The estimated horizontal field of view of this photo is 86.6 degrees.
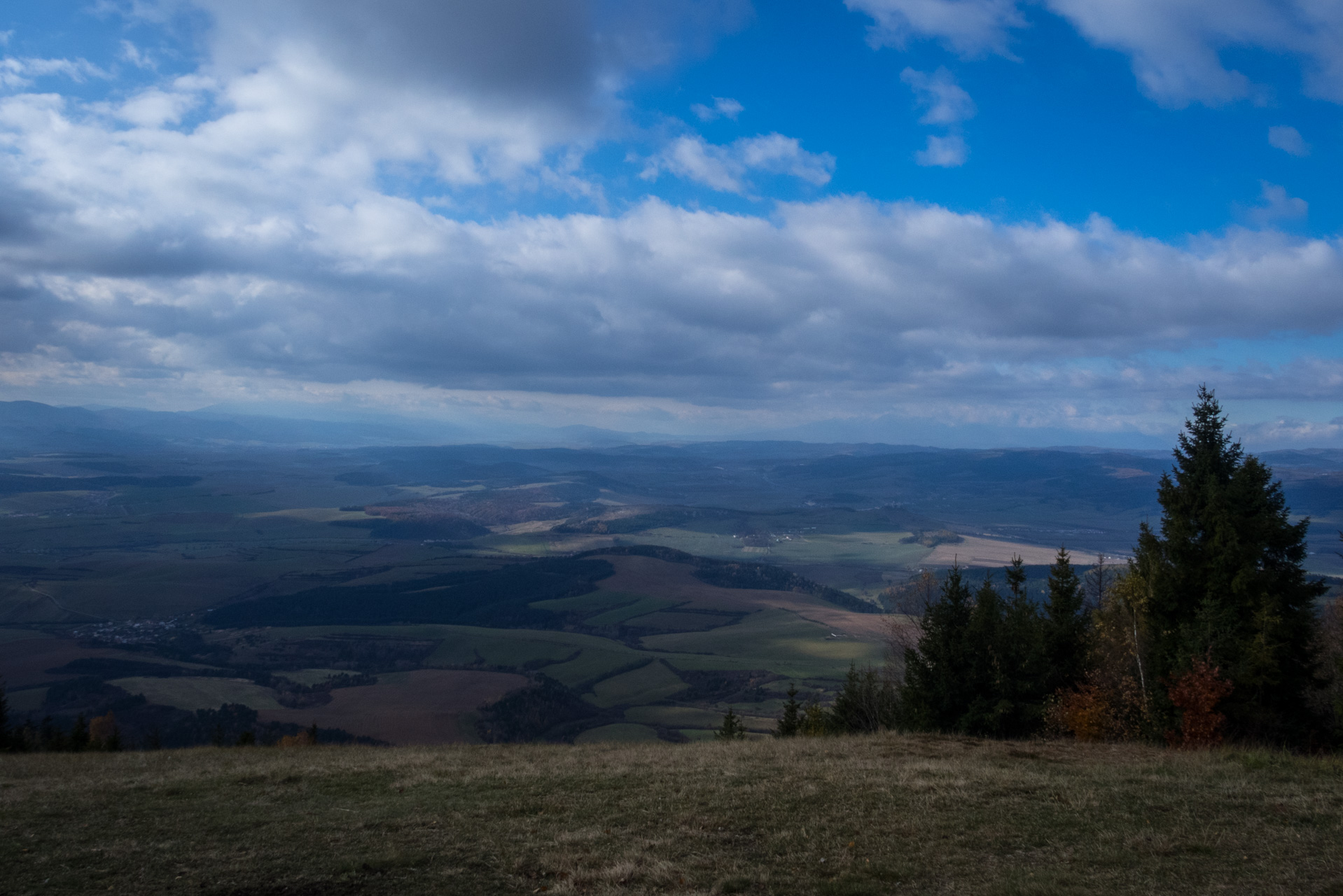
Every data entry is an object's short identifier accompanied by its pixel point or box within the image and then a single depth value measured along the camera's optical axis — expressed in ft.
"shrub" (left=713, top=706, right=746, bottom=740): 130.21
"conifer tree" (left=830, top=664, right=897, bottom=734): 118.42
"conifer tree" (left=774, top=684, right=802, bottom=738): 127.75
